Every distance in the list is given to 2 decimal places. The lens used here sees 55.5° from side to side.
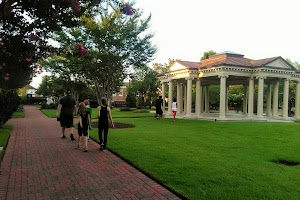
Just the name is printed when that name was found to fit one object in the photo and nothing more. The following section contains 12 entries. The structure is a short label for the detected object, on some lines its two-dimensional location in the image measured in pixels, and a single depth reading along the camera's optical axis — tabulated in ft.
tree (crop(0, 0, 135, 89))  13.82
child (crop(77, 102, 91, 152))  29.81
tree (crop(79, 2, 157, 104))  50.75
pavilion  69.62
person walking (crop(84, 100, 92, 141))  31.05
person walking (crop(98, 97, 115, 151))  29.55
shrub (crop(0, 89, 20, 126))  43.92
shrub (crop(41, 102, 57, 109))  135.33
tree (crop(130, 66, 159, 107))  142.20
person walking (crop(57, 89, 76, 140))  36.47
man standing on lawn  69.56
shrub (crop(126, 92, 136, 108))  156.15
